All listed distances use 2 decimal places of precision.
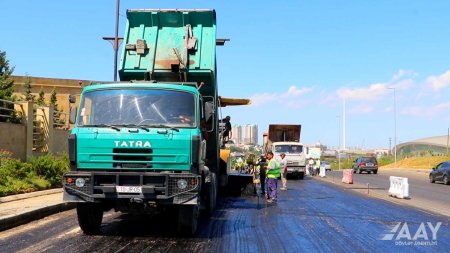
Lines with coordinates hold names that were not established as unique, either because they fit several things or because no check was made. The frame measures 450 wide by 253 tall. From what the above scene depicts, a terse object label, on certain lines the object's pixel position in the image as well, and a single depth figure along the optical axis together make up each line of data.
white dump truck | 30.69
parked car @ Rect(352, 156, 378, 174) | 46.75
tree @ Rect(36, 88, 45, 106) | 32.66
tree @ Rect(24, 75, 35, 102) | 32.46
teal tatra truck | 7.79
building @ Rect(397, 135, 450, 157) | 116.62
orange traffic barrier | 26.54
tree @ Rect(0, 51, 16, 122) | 19.00
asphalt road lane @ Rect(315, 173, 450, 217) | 13.59
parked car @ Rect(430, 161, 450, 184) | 29.09
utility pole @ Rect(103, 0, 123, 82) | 21.53
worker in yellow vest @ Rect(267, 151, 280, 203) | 14.95
